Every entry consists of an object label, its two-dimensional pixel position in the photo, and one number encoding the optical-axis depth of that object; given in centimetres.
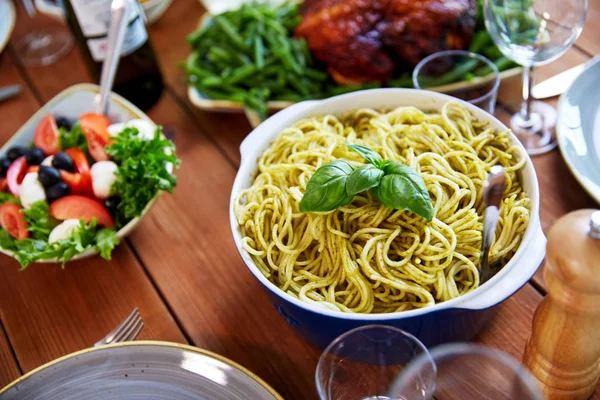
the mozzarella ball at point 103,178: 123
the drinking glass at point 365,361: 85
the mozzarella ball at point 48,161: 127
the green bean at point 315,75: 153
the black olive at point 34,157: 131
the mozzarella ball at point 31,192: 121
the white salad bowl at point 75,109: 139
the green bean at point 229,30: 161
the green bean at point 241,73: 153
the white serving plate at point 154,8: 181
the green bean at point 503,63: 146
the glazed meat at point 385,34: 145
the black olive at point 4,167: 133
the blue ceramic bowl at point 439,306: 84
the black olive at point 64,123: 142
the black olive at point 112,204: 123
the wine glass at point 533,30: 125
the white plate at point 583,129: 116
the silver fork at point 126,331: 111
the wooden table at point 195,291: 108
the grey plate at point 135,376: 95
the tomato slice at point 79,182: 124
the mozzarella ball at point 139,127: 131
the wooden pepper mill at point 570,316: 70
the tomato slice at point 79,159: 127
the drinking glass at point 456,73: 136
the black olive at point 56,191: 121
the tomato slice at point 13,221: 121
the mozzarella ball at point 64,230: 117
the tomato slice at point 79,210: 120
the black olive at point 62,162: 125
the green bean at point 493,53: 149
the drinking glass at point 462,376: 78
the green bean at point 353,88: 147
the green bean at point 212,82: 153
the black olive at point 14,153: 134
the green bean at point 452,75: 137
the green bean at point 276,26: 160
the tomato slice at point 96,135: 130
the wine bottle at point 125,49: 144
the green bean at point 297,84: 150
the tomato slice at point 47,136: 136
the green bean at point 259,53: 155
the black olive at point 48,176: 122
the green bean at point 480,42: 150
